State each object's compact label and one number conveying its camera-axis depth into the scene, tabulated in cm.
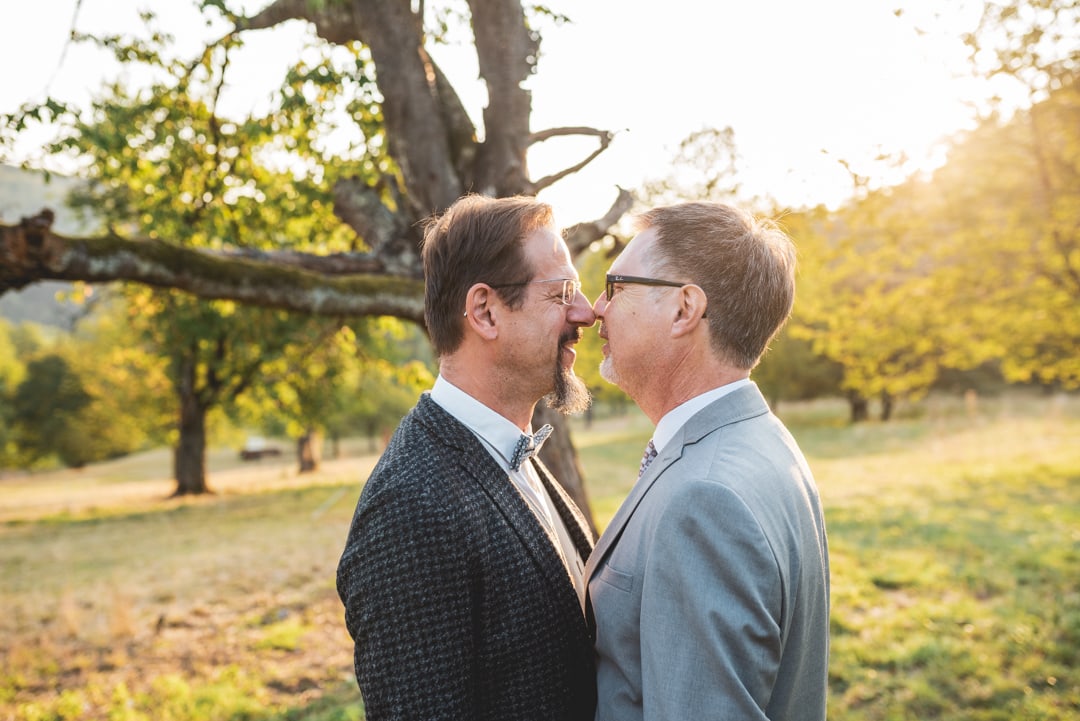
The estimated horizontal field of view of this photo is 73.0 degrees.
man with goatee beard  177
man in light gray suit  162
